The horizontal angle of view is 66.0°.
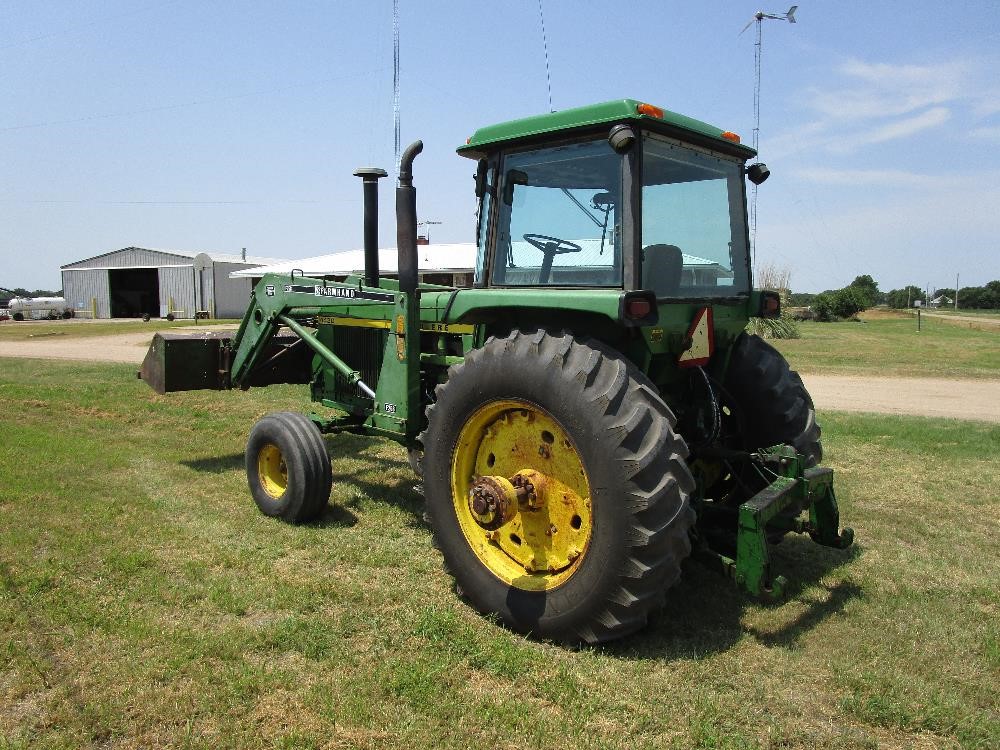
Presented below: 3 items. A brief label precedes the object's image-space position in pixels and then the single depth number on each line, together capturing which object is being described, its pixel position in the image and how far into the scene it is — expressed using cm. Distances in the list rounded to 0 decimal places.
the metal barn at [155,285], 4031
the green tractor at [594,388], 341
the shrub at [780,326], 2344
